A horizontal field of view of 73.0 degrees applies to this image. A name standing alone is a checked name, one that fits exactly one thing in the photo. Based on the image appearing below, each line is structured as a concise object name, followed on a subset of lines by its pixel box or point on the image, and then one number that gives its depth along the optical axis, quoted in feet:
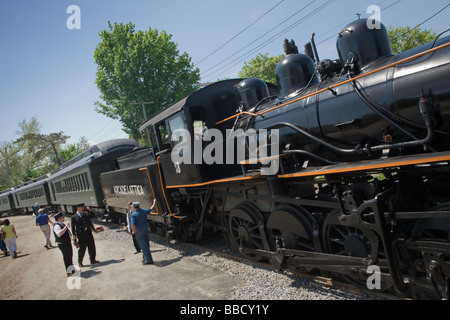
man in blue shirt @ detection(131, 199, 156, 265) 22.65
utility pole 70.85
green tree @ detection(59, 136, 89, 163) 142.29
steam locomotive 10.07
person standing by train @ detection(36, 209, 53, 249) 35.91
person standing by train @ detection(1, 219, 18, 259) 35.40
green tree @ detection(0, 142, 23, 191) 169.37
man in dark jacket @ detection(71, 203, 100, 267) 24.89
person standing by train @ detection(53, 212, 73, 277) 22.98
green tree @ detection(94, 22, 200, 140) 76.18
